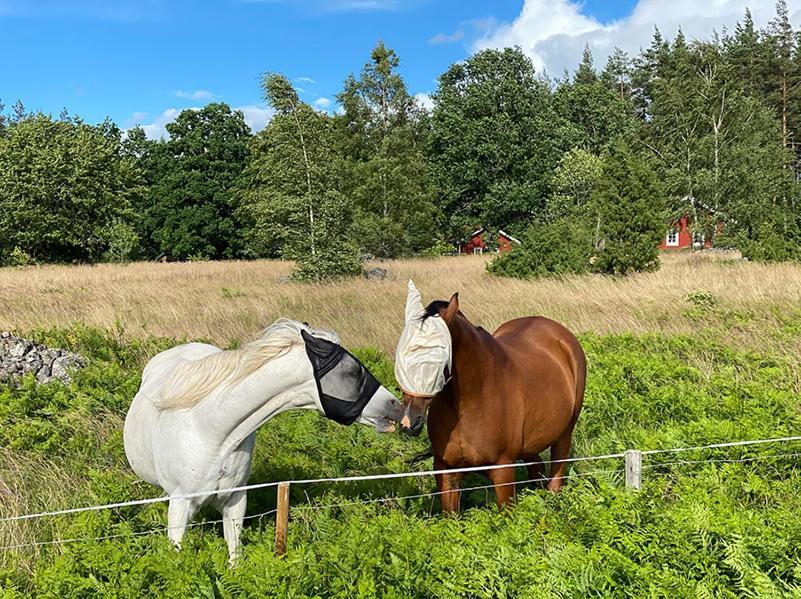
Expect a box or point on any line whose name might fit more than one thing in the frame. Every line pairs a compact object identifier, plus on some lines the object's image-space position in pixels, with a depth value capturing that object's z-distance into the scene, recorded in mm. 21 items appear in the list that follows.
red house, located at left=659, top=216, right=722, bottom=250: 46981
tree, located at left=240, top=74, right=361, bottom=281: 19297
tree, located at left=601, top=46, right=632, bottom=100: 65438
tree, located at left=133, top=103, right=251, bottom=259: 45125
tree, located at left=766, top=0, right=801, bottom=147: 49750
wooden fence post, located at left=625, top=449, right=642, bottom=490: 4055
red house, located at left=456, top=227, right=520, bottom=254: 45359
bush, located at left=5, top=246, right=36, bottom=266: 29219
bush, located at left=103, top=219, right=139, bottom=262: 33562
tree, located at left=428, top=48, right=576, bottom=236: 44938
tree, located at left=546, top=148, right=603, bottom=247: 40406
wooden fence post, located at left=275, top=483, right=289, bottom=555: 3154
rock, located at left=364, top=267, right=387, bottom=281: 21047
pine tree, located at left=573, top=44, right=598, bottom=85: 61719
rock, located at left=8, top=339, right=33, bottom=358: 7527
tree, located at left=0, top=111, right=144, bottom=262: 31875
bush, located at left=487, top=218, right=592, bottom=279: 17906
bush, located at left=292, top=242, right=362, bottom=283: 18766
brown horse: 3164
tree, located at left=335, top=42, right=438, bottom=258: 32531
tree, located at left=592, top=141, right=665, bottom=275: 17828
